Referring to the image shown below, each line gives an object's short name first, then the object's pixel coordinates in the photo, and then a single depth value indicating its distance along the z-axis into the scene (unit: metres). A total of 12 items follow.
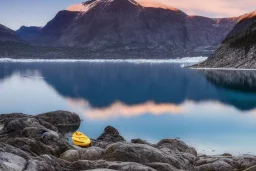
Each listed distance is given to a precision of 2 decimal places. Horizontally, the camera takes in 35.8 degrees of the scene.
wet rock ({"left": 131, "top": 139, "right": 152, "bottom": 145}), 30.52
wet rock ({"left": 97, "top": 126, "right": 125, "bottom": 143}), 36.45
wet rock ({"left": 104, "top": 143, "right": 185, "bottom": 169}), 18.69
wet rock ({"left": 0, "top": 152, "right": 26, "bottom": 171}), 13.78
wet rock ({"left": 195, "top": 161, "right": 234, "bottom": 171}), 22.42
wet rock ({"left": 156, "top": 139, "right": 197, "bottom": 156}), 29.25
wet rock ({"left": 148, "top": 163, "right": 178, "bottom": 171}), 17.95
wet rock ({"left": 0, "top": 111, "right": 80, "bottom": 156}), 20.55
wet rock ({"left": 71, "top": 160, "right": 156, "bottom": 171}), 16.09
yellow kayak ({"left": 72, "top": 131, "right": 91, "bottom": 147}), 28.12
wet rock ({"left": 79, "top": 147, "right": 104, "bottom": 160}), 20.34
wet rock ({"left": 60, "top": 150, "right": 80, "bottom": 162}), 21.16
